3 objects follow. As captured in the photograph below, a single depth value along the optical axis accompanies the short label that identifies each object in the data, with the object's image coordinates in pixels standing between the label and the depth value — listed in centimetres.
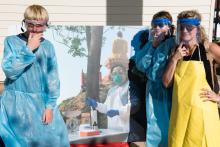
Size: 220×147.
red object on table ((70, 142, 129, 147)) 430
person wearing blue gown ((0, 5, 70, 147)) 293
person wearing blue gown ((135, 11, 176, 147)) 344
